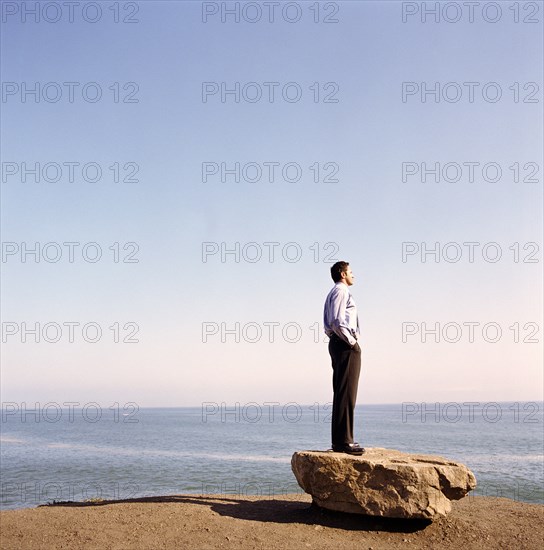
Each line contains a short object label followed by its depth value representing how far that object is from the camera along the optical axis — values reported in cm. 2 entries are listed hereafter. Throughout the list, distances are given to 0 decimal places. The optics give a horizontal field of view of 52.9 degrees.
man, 898
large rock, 802
